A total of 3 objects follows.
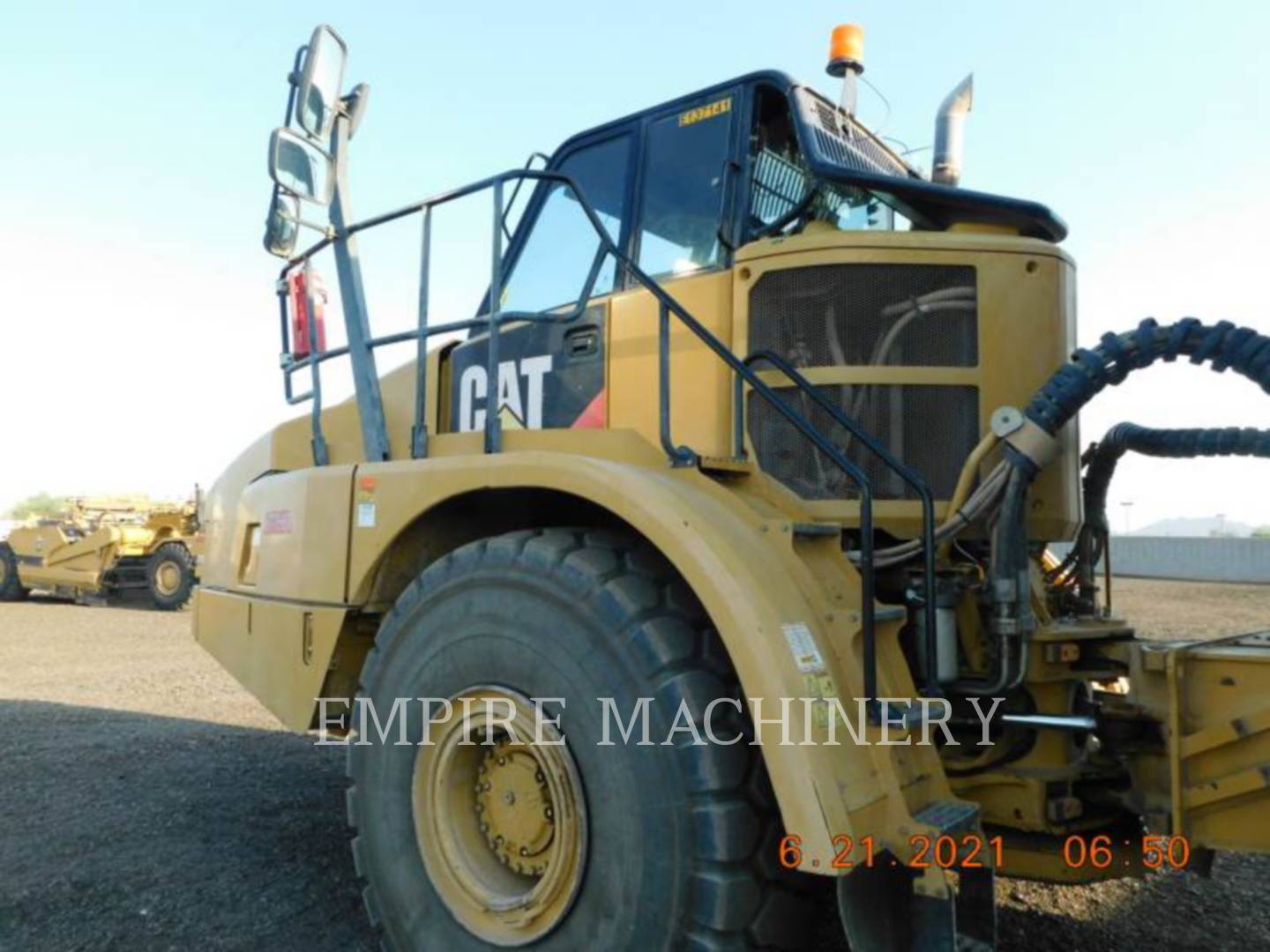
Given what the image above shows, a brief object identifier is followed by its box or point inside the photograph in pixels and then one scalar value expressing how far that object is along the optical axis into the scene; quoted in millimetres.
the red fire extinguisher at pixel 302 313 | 4309
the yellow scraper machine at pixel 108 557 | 18047
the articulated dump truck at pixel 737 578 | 2348
